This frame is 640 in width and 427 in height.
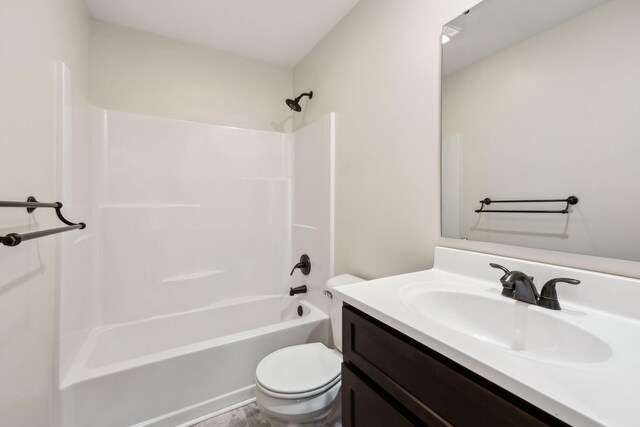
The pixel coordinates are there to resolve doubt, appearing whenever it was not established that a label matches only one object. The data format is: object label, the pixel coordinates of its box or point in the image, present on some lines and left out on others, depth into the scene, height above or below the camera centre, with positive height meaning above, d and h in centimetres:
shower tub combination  129 -35
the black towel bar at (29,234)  67 -7
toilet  112 -76
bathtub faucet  209 -63
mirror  71 +28
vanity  43 -29
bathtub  121 -85
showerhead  211 +87
